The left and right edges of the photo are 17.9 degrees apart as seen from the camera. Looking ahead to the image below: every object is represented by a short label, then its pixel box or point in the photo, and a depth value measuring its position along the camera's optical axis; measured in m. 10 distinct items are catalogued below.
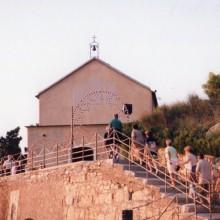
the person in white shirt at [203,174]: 18.61
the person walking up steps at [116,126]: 22.84
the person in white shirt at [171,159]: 19.78
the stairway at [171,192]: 18.08
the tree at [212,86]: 40.28
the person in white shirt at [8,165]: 29.27
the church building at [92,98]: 39.53
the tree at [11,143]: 48.47
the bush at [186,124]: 28.93
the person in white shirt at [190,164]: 19.44
